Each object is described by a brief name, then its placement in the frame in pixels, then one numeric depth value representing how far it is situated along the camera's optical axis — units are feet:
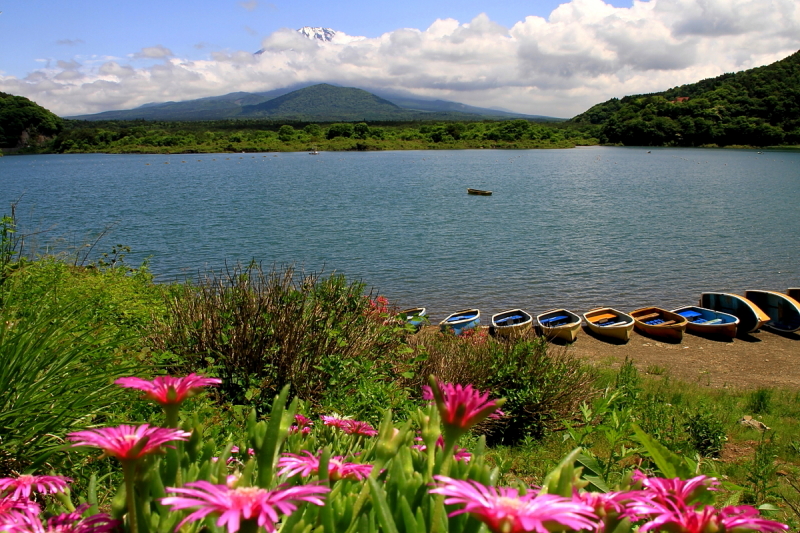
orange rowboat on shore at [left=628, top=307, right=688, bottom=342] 47.03
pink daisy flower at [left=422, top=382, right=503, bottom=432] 3.59
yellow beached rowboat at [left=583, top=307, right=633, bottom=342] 46.50
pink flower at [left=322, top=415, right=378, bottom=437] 6.34
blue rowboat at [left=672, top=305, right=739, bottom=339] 47.65
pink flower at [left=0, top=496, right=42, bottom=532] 3.60
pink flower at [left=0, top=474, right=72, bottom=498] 4.35
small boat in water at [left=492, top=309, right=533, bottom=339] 43.27
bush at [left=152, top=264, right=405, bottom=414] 16.55
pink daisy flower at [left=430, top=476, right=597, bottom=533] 2.69
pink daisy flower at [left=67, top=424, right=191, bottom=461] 3.21
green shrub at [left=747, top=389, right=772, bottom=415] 29.09
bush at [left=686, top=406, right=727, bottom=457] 21.40
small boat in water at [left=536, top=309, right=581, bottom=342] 45.60
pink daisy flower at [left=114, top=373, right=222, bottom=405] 3.85
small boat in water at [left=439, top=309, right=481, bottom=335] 44.50
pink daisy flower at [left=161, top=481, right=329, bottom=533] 2.68
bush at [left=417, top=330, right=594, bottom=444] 22.16
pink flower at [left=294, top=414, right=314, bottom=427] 6.52
